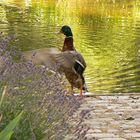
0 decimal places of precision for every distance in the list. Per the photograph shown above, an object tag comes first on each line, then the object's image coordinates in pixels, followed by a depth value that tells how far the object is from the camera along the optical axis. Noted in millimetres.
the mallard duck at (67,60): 7913
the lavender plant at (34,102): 5445
